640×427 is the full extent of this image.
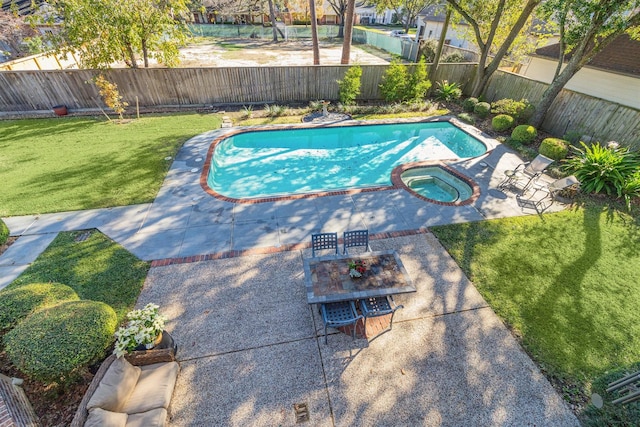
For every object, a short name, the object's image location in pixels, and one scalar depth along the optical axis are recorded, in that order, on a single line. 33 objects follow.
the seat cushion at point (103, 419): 3.14
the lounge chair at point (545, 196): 8.17
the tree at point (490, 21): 12.87
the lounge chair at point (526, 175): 8.82
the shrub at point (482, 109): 14.32
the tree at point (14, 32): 17.50
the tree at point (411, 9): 38.47
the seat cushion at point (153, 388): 3.62
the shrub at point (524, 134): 11.61
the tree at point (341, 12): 43.74
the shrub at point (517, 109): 12.81
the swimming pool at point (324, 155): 10.31
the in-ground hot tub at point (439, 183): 9.44
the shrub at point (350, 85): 14.54
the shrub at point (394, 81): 14.88
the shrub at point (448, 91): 16.31
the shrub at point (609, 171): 8.49
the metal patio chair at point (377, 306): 4.60
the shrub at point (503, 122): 12.62
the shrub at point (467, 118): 14.13
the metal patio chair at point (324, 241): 5.86
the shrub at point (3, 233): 6.34
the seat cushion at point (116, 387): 3.36
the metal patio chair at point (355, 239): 5.94
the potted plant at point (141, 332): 3.78
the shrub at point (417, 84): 15.10
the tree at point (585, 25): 9.09
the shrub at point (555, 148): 10.18
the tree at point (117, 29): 11.21
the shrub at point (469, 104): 15.15
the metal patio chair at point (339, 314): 4.45
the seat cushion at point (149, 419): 3.42
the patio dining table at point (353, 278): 4.75
